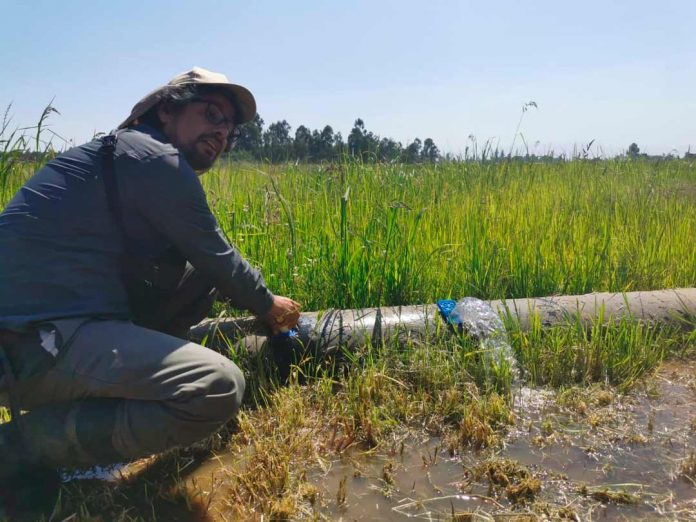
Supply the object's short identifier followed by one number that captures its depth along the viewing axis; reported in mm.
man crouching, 1819
